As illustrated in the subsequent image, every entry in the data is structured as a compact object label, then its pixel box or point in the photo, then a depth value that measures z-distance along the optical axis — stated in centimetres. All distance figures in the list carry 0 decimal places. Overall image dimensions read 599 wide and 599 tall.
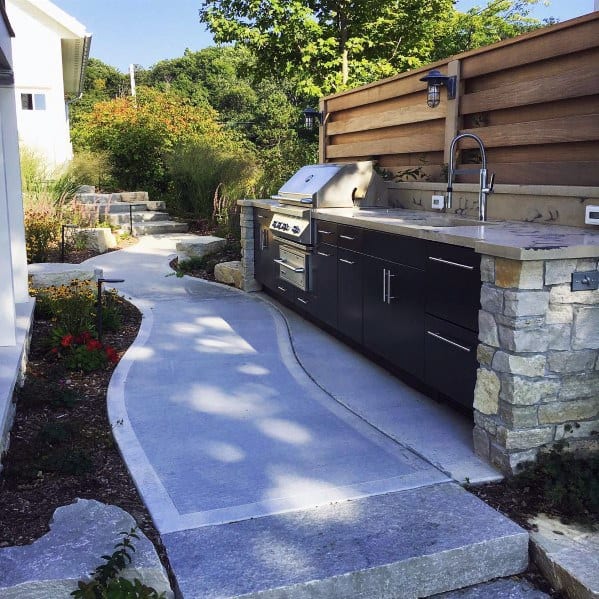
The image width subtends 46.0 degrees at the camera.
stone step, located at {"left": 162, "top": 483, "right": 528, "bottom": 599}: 263
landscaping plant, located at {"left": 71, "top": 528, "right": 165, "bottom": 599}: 237
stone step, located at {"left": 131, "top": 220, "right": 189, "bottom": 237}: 1341
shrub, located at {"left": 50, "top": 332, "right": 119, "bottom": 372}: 528
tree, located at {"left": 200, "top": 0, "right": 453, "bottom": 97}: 1177
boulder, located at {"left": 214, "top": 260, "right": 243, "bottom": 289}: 863
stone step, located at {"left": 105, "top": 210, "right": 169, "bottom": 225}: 1362
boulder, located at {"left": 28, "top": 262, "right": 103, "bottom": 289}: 741
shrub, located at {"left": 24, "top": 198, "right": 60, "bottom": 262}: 970
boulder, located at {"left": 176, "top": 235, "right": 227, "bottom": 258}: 983
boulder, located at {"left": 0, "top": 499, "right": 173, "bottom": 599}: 241
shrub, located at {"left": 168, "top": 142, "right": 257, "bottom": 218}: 1259
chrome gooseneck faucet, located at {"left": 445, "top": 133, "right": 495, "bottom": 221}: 496
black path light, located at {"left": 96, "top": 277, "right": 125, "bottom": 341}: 568
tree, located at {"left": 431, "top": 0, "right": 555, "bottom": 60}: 1809
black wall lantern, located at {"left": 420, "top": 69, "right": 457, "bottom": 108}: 577
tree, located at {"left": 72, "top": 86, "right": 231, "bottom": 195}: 1672
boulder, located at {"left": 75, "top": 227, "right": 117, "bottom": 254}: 1122
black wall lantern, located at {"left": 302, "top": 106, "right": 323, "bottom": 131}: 875
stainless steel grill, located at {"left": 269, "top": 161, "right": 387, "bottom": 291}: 643
